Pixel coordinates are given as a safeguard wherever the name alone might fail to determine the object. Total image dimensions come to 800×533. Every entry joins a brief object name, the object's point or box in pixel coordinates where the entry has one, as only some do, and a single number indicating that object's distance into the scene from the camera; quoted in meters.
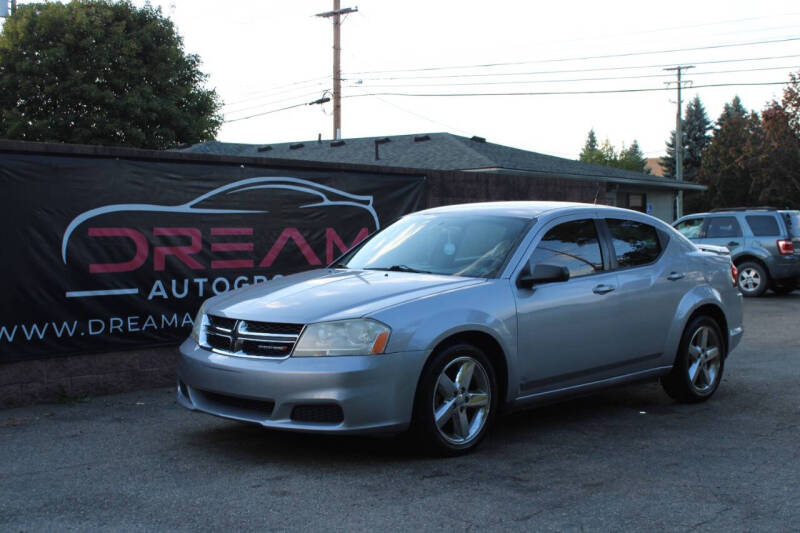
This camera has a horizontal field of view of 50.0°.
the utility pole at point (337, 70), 30.20
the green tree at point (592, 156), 87.88
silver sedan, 5.11
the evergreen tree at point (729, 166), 59.81
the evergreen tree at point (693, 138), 86.57
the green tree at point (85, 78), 27.97
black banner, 7.34
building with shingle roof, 24.92
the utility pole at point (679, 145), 49.03
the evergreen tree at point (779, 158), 52.66
